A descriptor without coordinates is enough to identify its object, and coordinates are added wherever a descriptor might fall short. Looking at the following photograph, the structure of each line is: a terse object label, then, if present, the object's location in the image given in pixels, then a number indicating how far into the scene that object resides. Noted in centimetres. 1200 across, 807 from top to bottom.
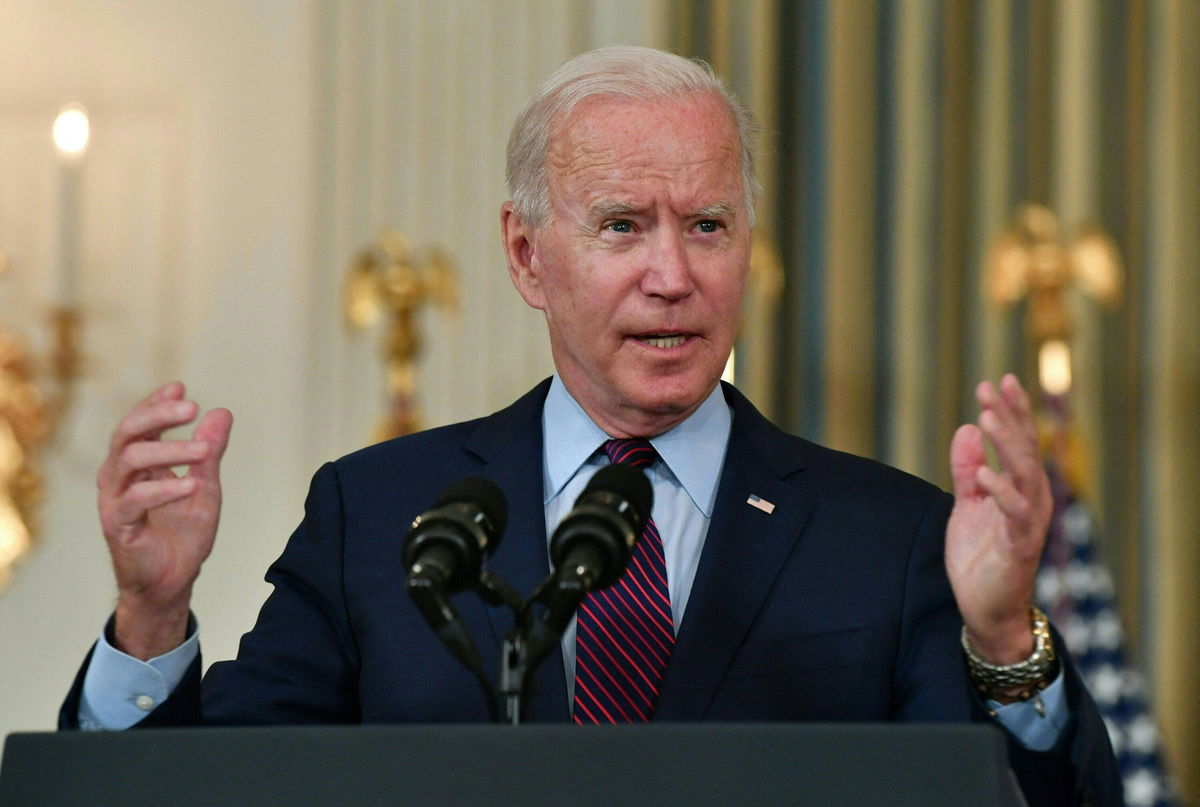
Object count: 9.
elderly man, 389
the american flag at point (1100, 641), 897
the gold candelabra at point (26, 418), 1037
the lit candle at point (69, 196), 1026
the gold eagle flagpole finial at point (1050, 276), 1032
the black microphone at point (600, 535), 309
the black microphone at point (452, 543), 311
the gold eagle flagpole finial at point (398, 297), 1119
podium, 270
